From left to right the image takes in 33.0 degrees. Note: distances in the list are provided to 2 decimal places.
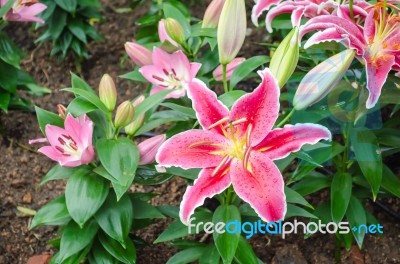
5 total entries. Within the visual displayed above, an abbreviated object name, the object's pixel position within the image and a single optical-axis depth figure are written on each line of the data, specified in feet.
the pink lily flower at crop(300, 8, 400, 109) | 4.04
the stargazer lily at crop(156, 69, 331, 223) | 3.82
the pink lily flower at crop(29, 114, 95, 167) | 4.44
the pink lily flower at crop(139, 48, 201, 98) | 5.14
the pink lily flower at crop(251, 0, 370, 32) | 4.53
